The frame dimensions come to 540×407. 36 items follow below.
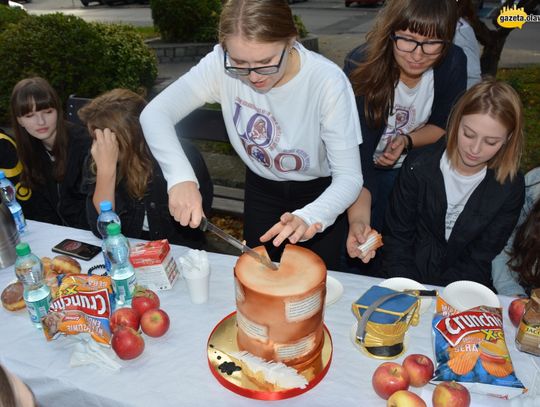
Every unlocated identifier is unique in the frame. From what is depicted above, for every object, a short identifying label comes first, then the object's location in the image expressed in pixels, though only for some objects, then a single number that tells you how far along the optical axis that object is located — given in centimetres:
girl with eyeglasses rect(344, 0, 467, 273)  190
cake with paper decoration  122
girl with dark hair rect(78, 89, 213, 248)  228
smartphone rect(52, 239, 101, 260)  205
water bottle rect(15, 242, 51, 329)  161
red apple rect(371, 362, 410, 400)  133
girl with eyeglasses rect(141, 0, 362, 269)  152
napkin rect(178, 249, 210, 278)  171
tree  499
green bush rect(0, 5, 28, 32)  650
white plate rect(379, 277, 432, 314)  167
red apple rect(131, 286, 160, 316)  163
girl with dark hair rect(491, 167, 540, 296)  196
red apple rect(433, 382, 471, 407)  127
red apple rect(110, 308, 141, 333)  157
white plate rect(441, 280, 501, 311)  163
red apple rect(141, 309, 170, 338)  157
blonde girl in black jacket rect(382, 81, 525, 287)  198
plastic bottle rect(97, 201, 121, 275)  171
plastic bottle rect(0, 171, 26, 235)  221
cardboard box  175
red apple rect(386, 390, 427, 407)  126
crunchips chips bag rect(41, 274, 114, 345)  154
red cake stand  134
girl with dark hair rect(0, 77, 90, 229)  256
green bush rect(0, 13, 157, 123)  491
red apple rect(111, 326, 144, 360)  148
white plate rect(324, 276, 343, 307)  172
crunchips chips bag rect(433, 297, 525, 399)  132
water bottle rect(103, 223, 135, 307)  171
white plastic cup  170
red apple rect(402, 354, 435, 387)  137
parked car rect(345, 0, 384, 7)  1722
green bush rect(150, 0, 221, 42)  936
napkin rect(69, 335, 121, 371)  148
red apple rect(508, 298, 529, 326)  159
